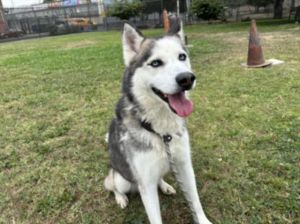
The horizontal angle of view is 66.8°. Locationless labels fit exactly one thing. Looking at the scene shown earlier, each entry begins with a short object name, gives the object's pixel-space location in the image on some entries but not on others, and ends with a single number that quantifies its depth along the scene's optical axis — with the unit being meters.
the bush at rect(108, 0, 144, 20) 16.17
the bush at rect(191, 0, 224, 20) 13.29
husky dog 1.41
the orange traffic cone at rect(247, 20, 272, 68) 4.54
